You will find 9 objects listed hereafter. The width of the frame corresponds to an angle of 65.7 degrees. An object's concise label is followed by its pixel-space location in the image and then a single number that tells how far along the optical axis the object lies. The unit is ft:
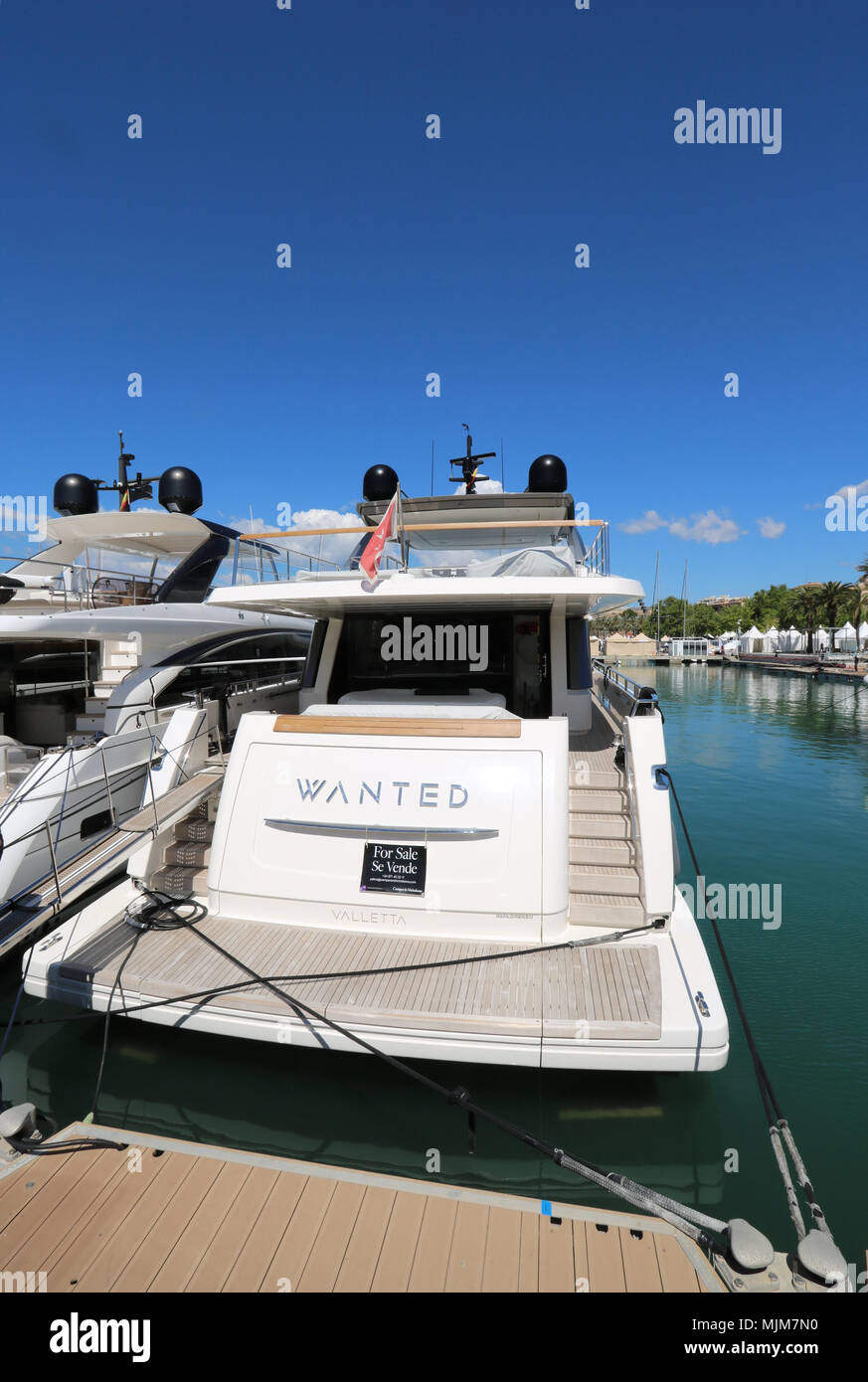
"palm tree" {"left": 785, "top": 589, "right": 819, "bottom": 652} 207.51
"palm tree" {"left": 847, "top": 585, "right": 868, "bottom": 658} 163.53
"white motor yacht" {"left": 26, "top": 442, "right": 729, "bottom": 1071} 12.32
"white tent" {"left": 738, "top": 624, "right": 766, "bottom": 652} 242.47
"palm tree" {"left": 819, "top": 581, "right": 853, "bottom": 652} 193.67
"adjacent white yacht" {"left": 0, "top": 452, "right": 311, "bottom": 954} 21.17
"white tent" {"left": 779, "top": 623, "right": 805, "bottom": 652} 219.82
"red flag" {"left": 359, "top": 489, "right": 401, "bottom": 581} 17.08
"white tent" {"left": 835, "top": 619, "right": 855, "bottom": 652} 188.96
